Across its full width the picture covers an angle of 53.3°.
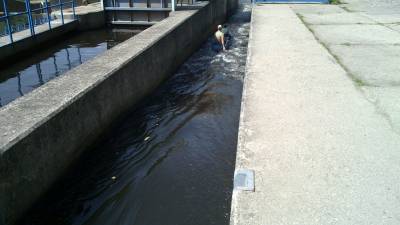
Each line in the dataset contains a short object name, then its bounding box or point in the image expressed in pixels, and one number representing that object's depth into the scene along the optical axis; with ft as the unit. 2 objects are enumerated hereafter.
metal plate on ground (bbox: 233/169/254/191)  14.16
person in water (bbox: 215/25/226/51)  49.49
